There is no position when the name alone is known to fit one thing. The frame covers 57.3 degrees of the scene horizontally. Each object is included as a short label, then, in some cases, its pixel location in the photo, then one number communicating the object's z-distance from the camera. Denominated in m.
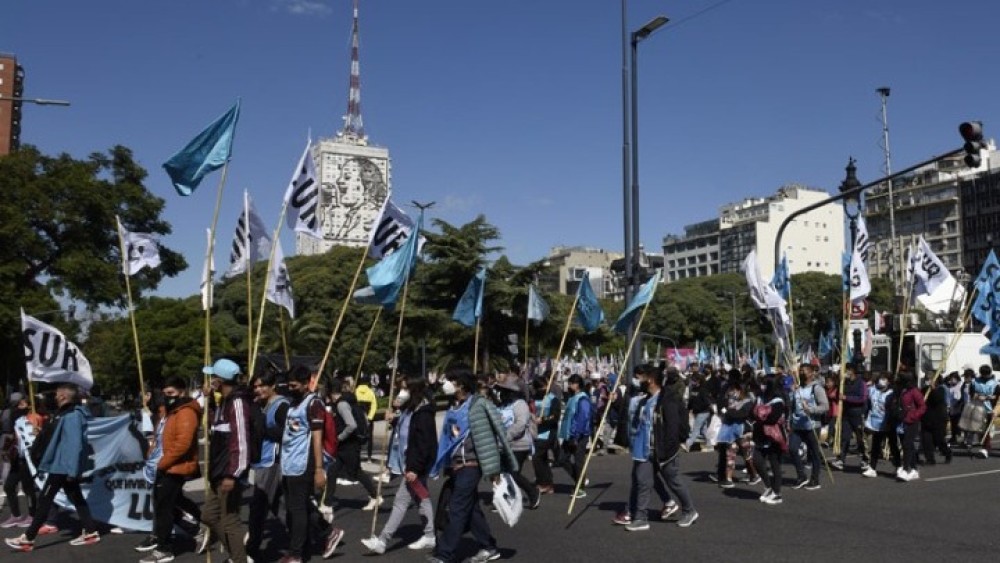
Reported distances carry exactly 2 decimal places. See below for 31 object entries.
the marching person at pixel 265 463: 7.87
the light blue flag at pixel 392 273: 11.92
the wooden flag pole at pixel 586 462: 10.23
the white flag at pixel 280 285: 12.81
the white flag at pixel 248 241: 11.28
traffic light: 14.98
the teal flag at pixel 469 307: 14.91
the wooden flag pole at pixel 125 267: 10.80
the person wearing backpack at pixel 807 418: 12.00
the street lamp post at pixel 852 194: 18.00
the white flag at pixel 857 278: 17.22
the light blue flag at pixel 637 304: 11.70
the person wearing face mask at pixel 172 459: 8.02
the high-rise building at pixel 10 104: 67.56
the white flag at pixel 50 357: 10.71
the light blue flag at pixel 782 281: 18.34
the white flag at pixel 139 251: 13.98
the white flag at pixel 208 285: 9.23
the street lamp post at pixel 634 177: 17.91
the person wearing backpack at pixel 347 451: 10.95
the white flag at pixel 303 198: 11.29
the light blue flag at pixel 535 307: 17.03
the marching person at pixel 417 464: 8.30
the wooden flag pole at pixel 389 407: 9.19
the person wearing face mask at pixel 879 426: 13.38
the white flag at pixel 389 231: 13.23
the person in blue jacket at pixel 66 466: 9.08
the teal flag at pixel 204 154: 9.91
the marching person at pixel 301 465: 7.70
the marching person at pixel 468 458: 7.61
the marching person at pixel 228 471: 7.59
